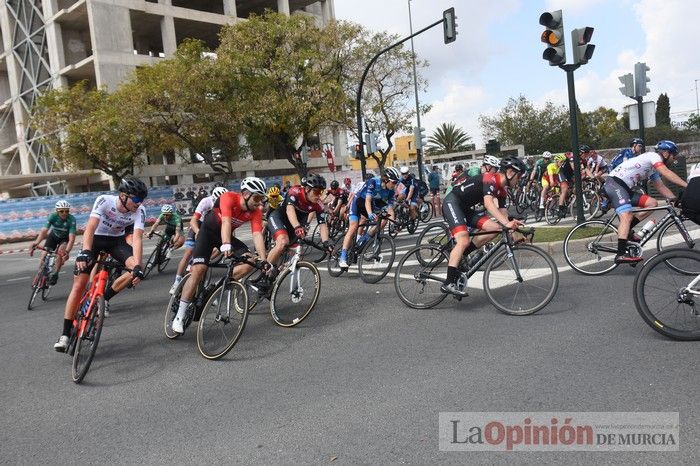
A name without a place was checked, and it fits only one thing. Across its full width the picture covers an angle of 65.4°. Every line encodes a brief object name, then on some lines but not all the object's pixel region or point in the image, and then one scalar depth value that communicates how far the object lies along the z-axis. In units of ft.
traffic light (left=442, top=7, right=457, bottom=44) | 58.85
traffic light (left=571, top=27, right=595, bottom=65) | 33.37
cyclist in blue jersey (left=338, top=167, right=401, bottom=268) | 30.12
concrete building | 121.29
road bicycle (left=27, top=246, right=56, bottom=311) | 30.66
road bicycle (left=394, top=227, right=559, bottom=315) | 19.15
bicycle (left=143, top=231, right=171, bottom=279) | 36.96
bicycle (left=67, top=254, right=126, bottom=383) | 16.38
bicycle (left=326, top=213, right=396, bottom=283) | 28.22
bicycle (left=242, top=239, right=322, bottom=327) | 20.89
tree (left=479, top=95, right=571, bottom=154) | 194.29
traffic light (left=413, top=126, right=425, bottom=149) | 86.78
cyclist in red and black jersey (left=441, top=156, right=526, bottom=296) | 20.44
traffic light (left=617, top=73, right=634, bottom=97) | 43.42
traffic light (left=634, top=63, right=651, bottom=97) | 42.86
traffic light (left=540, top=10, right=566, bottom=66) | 32.78
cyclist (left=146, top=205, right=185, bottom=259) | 36.82
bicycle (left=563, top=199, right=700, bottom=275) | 24.00
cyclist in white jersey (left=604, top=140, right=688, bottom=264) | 23.77
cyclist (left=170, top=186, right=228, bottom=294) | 26.44
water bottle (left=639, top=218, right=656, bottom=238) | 23.79
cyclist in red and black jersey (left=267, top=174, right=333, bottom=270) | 24.89
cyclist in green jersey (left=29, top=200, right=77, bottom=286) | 32.07
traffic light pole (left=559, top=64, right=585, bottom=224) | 34.60
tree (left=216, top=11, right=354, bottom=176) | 96.58
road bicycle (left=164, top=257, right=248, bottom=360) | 17.53
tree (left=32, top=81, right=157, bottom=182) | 93.44
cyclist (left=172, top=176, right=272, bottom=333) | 18.80
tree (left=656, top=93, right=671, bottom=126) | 262.26
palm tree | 235.81
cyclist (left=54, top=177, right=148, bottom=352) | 18.34
